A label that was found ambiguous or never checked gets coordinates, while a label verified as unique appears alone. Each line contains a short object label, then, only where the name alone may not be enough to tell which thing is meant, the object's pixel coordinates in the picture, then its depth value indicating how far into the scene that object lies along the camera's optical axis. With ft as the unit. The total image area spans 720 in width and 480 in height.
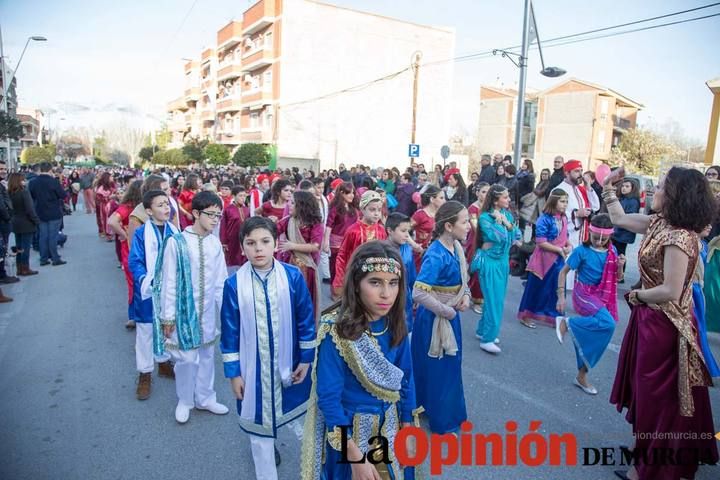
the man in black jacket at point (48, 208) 33.12
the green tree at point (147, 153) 197.36
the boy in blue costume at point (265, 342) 9.47
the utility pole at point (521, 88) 40.86
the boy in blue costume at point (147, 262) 14.23
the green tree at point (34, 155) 145.58
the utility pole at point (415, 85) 65.27
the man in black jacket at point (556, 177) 32.48
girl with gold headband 7.20
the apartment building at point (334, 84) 109.50
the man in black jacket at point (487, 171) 41.04
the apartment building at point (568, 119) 148.66
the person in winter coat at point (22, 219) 30.40
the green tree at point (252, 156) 106.32
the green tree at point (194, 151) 132.98
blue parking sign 61.05
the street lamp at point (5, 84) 56.38
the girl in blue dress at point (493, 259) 18.28
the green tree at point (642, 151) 128.88
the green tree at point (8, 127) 57.88
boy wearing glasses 12.42
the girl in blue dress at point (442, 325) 12.33
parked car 37.31
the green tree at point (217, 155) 124.57
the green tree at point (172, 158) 142.54
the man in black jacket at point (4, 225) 27.14
